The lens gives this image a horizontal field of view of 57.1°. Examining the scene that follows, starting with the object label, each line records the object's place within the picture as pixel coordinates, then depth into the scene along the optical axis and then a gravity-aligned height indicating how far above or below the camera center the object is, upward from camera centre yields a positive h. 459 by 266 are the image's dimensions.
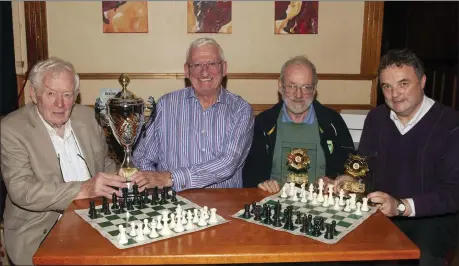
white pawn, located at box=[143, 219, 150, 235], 1.72 -0.67
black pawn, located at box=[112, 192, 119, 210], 2.04 -0.67
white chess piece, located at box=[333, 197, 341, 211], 2.10 -0.70
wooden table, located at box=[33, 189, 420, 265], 1.56 -0.71
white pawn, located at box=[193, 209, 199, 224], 1.88 -0.68
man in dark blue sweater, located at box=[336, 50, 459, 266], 2.30 -0.52
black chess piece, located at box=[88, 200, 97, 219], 1.93 -0.68
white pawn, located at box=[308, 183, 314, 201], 2.23 -0.67
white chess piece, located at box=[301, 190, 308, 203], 2.19 -0.69
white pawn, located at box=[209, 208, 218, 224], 1.89 -0.68
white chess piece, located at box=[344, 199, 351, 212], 2.07 -0.69
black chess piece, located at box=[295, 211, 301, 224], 1.89 -0.68
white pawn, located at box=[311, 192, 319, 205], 2.17 -0.69
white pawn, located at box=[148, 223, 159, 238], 1.71 -0.68
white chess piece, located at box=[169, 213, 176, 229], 1.80 -0.68
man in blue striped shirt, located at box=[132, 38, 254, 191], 2.78 -0.40
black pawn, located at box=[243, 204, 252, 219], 1.96 -0.68
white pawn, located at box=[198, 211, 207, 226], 1.85 -0.69
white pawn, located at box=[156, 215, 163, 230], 1.78 -0.68
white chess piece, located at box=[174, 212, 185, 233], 1.77 -0.69
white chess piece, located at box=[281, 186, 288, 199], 2.26 -0.69
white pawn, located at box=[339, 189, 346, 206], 2.15 -0.67
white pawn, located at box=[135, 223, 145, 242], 1.67 -0.68
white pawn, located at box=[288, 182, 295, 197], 2.27 -0.67
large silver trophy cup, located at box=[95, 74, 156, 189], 2.26 -0.32
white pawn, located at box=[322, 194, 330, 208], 2.14 -0.70
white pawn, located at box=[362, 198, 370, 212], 2.07 -0.67
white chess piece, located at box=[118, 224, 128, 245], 1.64 -0.68
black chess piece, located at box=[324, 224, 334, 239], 1.72 -0.68
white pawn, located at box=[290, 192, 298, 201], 2.22 -0.70
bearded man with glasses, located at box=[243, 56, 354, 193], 2.85 -0.48
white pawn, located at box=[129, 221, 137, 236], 1.71 -0.68
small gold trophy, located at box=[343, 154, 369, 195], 2.23 -0.56
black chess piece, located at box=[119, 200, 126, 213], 2.00 -0.68
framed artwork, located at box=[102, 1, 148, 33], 4.28 +0.46
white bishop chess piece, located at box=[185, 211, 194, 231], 1.80 -0.69
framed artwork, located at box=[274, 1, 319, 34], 4.37 +0.49
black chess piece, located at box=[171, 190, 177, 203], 2.16 -0.68
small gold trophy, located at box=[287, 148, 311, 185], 2.46 -0.59
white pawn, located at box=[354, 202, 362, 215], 2.03 -0.69
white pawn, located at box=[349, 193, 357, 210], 2.09 -0.67
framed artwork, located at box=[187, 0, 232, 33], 4.31 +0.47
